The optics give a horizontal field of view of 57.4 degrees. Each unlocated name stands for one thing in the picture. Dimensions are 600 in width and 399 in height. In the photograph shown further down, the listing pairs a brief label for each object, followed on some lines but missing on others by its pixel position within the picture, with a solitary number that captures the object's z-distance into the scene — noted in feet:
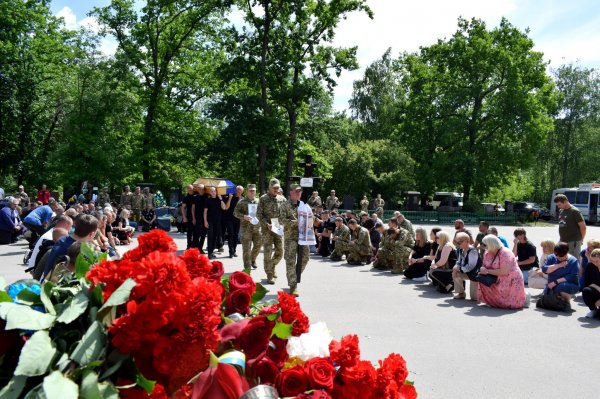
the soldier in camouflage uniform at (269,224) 35.24
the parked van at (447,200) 146.44
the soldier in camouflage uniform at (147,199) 76.82
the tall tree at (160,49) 109.60
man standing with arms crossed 37.68
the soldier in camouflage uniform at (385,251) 47.37
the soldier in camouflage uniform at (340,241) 53.44
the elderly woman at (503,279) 31.30
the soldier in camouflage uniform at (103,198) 80.40
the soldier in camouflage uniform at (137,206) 76.69
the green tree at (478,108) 133.18
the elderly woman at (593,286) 28.94
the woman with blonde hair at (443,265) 36.22
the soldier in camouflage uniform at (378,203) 95.68
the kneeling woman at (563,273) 30.99
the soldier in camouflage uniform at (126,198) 76.85
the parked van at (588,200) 138.31
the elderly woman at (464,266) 34.06
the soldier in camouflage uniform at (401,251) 45.83
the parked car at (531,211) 132.87
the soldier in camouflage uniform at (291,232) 32.99
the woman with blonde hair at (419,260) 41.91
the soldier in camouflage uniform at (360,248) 51.34
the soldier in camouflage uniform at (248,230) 41.31
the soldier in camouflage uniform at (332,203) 89.25
